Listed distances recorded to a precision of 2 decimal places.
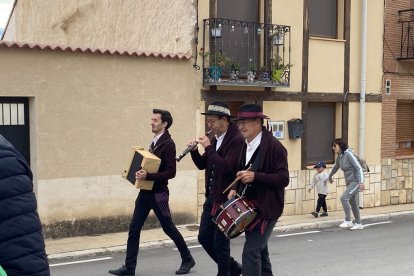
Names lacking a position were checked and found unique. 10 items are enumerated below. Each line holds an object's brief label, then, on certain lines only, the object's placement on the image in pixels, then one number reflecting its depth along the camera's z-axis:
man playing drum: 5.39
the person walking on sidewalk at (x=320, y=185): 12.37
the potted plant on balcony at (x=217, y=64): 11.29
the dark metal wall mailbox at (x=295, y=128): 12.69
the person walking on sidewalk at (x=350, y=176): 10.89
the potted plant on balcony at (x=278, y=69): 12.13
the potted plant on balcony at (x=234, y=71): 11.57
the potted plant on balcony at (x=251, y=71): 11.83
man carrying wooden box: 7.02
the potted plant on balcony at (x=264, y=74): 12.01
